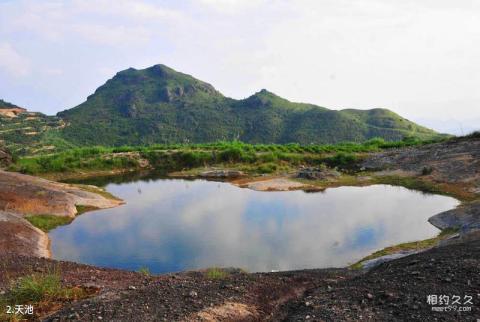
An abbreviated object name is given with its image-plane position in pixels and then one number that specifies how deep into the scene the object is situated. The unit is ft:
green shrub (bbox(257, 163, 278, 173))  168.31
